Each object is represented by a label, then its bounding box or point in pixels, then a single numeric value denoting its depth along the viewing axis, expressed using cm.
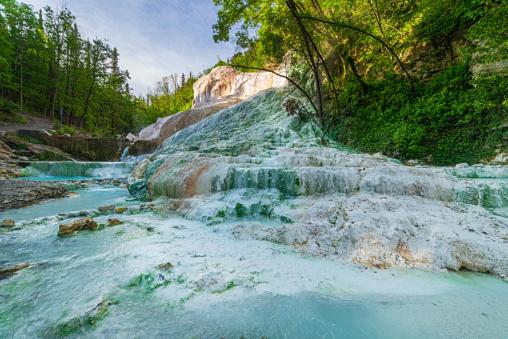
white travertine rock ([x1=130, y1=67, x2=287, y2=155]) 1747
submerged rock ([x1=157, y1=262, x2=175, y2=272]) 209
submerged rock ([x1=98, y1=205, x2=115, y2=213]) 436
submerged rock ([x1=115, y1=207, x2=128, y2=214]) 421
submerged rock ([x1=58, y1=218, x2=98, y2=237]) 303
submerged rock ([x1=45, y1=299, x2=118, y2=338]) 136
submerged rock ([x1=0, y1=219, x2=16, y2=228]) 334
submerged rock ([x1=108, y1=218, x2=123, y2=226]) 343
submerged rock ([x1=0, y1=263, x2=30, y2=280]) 201
